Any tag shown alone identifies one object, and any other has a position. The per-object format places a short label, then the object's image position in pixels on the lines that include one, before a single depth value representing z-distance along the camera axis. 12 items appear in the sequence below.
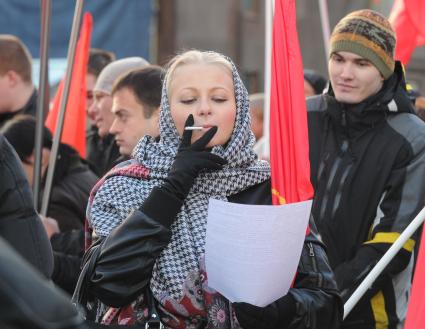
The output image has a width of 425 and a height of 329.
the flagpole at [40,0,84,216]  10.12
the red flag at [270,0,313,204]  7.31
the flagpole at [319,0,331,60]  14.30
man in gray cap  11.56
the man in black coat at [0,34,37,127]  12.72
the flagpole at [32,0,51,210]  9.93
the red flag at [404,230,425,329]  7.72
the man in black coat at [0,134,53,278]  6.59
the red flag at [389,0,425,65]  12.02
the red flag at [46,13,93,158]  12.75
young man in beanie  8.86
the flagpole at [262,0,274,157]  12.66
